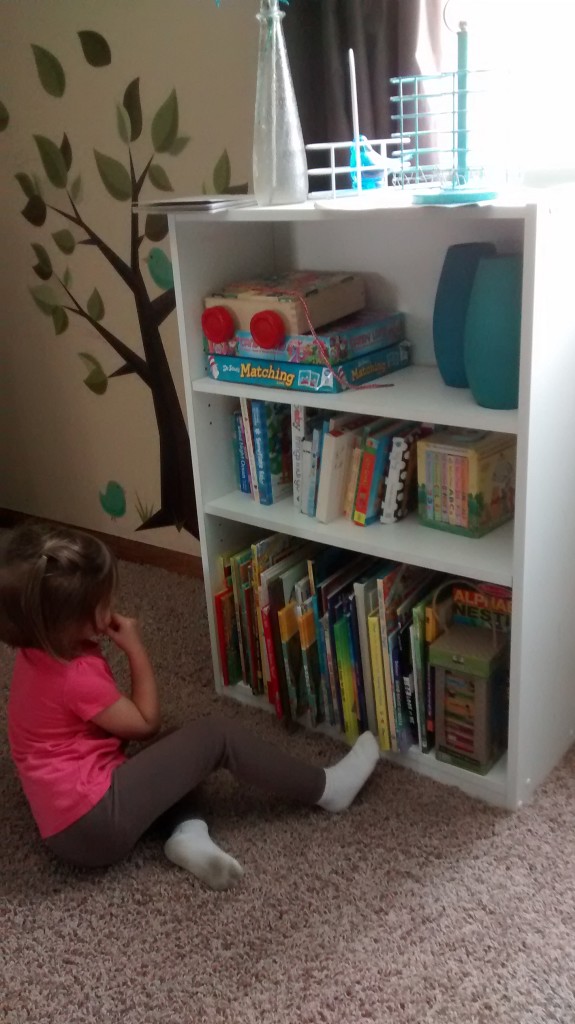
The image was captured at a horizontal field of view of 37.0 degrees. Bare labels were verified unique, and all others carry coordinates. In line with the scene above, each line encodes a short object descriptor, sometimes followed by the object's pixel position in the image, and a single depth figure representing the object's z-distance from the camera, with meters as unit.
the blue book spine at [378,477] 1.50
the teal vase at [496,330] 1.25
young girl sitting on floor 1.26
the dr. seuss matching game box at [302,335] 1.47
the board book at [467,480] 1.39
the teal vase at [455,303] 1.39
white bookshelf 1.21
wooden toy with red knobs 1.48
